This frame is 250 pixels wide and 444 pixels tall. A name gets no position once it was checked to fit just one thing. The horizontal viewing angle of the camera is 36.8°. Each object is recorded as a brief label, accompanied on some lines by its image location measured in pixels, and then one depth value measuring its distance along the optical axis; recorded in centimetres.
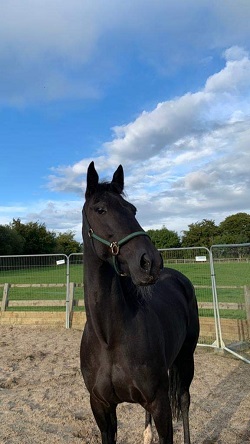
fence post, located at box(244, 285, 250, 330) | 659
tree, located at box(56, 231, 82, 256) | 2597
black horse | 204
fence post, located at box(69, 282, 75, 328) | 873
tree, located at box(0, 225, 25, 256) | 3319
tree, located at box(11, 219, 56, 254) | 3100
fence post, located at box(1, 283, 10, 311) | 962
